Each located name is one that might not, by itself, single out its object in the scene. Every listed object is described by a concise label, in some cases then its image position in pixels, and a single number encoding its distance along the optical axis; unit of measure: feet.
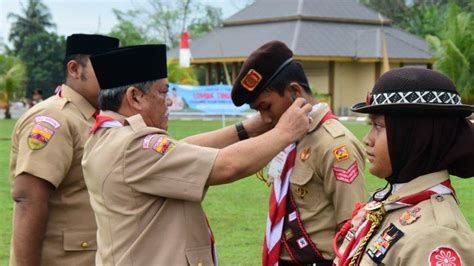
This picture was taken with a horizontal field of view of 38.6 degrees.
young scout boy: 10.30
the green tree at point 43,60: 173.27
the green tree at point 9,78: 103.86
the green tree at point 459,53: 91.61
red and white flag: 110.89
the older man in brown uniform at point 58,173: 10.66
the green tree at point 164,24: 184.40
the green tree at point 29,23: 196.03
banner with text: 79.97
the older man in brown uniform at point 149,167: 8.33
